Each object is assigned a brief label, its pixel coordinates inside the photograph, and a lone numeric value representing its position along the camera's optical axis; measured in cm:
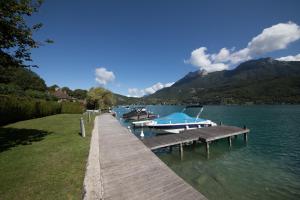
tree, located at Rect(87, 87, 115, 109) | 4068
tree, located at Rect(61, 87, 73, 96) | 8337
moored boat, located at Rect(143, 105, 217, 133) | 1671
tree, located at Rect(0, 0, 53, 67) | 633
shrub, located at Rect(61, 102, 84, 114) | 2732
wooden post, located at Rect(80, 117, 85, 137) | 911
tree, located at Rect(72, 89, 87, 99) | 7956
